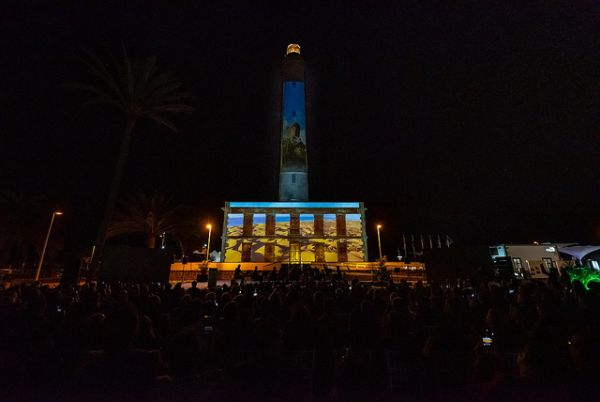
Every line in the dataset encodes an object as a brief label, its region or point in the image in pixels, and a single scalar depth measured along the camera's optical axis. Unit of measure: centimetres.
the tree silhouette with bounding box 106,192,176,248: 3512
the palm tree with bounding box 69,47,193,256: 1950
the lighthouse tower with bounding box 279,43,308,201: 4088
